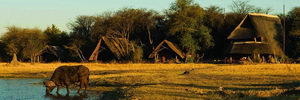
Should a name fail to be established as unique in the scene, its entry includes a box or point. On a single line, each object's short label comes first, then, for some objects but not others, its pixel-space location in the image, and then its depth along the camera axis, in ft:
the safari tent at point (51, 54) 221.46
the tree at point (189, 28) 191.01
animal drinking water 67.26
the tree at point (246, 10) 243.19
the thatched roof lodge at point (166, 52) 193.45
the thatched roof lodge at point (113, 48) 197.26
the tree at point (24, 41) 221.66
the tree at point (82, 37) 213.25
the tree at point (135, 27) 203.72
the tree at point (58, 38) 248.32
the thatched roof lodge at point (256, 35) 172.96
